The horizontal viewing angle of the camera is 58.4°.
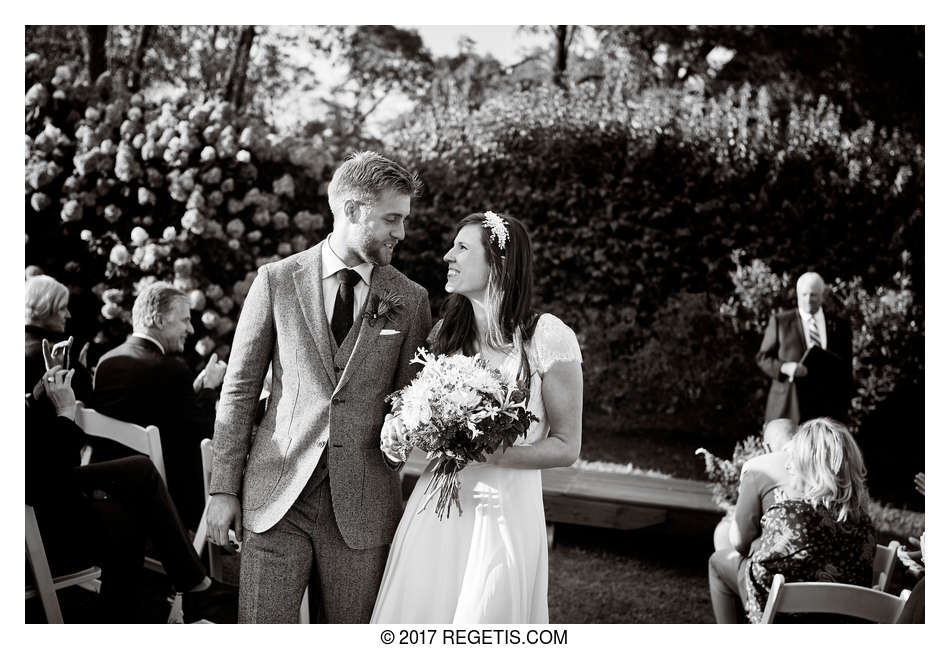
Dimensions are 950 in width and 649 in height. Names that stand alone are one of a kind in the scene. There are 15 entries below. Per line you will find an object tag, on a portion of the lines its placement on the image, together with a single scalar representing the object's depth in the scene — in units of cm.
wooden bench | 505
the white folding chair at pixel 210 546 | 382
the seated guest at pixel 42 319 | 386
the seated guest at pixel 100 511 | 344
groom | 277
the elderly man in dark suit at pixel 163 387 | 420
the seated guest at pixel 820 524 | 347
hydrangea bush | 578
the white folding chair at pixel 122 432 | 378
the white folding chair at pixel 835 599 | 302
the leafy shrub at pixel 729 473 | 510
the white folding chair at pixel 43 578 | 349
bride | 285
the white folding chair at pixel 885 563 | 376
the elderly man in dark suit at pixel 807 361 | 543
